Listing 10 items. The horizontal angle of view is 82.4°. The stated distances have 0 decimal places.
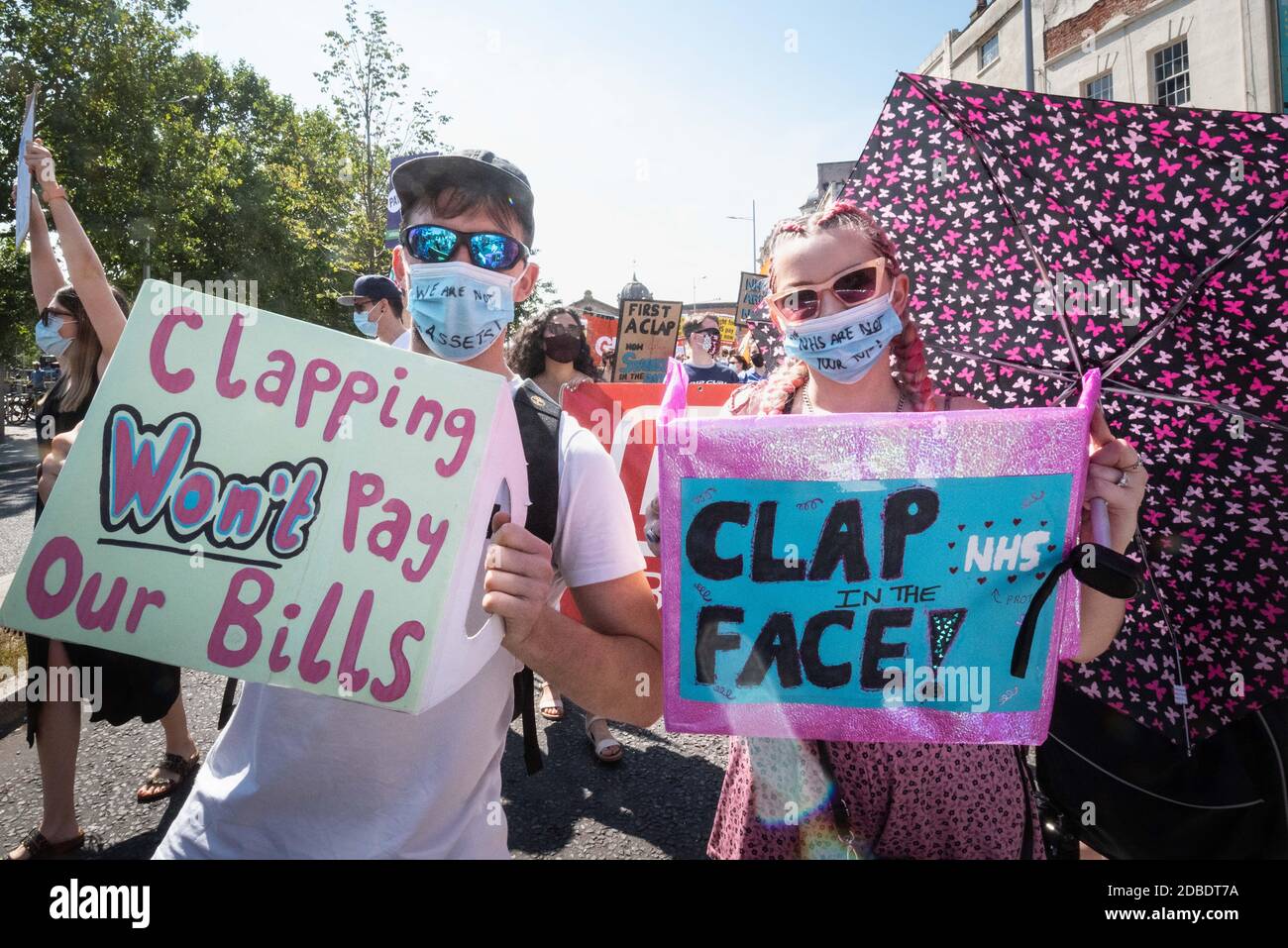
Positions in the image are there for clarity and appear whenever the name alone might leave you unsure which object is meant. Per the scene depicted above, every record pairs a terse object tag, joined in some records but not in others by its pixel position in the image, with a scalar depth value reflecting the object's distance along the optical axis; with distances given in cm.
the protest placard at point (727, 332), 1744
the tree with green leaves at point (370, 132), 1473
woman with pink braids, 144
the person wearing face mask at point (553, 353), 461
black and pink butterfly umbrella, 154
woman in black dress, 282
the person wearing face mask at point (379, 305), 527
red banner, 365
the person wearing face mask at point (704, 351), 704
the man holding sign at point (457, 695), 124
